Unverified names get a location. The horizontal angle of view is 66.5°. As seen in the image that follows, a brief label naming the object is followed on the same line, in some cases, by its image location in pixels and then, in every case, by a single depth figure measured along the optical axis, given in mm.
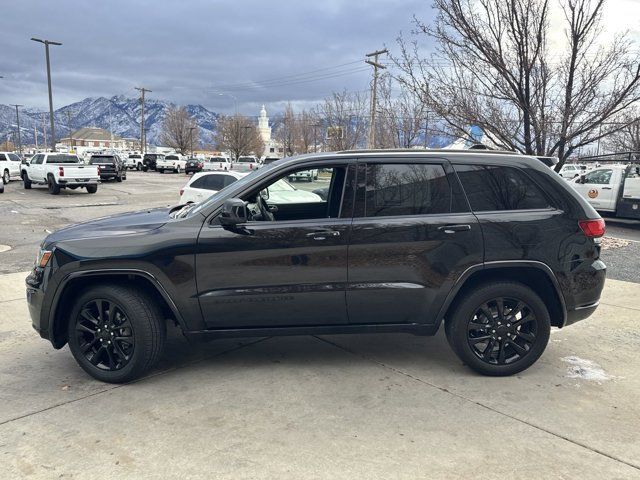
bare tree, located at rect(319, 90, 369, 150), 34375
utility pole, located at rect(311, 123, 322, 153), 44594
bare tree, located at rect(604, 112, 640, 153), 8317
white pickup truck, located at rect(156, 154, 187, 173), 48938
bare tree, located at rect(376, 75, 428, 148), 17953
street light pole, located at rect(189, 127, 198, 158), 84812
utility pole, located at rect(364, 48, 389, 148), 23203
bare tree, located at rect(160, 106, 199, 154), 84750
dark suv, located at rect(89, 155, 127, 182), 30922
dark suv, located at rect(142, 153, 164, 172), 51250
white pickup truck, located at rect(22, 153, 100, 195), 21516
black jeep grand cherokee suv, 3734
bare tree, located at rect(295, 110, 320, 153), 51041
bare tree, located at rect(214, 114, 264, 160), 76812
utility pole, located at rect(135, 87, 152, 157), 67312
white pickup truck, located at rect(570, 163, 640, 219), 13445
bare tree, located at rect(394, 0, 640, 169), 8195
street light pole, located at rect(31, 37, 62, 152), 35969
